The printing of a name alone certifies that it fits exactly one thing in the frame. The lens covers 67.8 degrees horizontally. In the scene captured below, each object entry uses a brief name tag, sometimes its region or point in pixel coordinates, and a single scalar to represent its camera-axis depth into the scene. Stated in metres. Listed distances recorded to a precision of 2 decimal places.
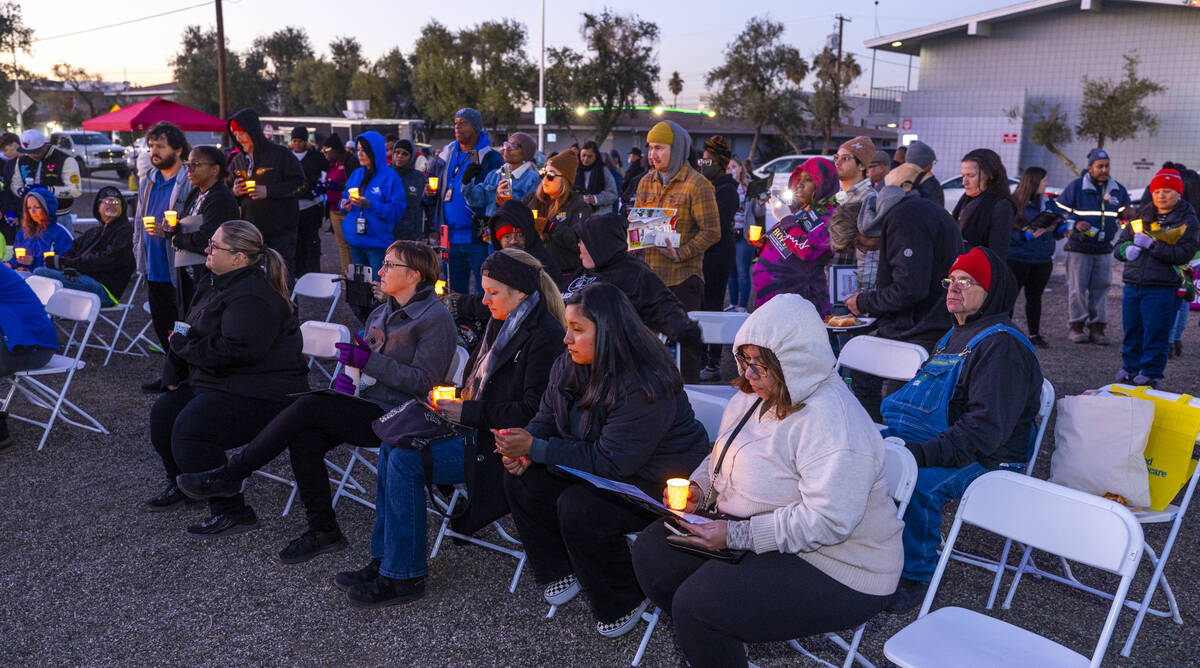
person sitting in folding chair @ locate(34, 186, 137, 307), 7.36
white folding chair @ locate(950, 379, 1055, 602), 3.65
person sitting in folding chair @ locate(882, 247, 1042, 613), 3.22
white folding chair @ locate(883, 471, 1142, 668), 2.37
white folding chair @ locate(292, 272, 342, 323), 6.54
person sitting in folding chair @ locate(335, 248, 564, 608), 3.52
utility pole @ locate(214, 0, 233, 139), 27.27
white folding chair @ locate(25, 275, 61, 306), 5.93
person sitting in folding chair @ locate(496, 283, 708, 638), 3.09
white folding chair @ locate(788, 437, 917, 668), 2.77
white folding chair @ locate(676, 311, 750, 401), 4.96
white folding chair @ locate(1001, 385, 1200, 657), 3.02
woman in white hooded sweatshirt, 2.40
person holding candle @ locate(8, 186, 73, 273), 7.75
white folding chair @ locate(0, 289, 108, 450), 5.26
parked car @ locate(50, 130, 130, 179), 30.39
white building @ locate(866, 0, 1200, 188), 22.56
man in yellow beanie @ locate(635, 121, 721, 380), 5.49
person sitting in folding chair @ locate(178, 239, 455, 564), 3.84
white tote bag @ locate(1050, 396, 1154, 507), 3.22
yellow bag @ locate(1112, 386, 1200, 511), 3.27
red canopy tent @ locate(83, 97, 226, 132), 18.55
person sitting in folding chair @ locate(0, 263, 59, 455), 5.01
